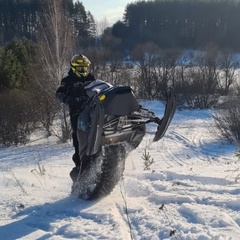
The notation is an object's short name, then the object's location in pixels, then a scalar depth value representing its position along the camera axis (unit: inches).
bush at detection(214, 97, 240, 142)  593.6
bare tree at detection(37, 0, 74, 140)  648.4
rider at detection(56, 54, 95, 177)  183.8
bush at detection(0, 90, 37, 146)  685.3
